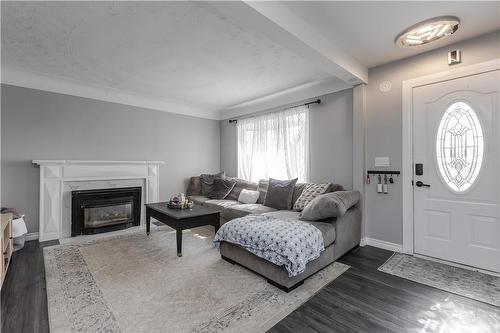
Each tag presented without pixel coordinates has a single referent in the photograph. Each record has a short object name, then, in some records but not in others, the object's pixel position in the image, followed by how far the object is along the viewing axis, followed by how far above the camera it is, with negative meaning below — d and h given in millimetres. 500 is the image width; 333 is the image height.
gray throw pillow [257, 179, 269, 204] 4349 -393
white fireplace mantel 3514 -145
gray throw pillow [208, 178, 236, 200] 4809 -413
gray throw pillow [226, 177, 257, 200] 4709 -383
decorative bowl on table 3490 -544
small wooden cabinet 2208 -789
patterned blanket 2061 -691
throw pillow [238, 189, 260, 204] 4340 -528
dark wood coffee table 2920 -651
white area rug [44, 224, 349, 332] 1700 -1094
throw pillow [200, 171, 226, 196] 5051 -301
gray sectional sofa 2188 -877
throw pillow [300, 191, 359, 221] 2607 -440
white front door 2428 -26
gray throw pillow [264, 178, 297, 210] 3791 -435
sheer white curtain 4207 +443
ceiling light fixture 2174 +1348
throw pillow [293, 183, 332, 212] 3436 -385
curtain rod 3889 +1105
